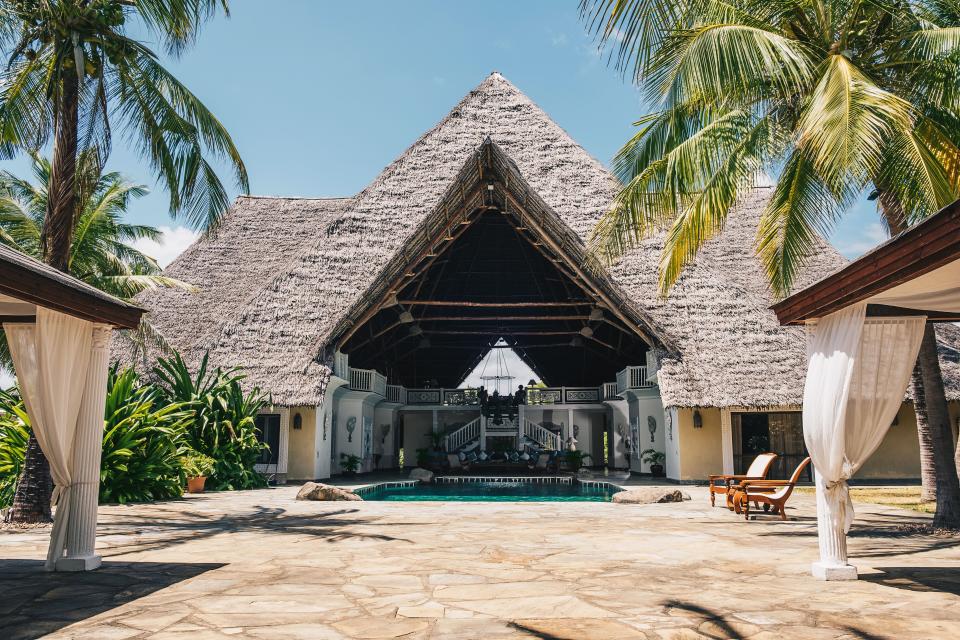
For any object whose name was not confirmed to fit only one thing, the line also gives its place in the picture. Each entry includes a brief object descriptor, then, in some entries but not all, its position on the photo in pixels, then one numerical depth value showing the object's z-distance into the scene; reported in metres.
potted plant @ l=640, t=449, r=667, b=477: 18.33
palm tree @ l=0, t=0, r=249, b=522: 8.20
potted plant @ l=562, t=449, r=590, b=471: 21.56
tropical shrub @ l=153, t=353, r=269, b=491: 14.12
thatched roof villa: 15.40
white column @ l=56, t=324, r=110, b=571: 5.56
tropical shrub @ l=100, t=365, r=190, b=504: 10.37
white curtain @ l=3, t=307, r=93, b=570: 5.35
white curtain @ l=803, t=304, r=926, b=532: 5.07
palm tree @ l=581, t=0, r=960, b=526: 6.96
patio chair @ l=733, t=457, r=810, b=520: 8.88
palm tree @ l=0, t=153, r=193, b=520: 13.13
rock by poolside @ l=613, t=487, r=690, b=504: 11.33
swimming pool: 14.86
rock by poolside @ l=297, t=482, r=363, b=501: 11.53
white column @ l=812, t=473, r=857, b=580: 5.12
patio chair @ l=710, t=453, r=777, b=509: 9.70
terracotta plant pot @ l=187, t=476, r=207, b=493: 13.07
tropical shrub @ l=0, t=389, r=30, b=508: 9.74
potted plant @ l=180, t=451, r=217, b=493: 12.92
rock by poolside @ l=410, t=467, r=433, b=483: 19.23
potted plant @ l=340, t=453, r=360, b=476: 19.38
